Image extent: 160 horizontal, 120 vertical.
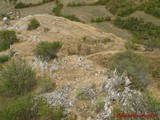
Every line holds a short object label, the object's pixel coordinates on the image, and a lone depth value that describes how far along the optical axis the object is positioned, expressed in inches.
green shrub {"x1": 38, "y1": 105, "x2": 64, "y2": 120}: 673.6
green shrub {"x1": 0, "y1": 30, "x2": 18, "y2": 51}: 1017.2
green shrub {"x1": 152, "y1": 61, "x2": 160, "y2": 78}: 816.3
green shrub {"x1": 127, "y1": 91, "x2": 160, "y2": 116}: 563.8
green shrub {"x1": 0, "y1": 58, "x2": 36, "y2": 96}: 792.3
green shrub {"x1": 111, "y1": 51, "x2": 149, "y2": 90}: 693.9
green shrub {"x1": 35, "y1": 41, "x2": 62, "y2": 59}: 880.3
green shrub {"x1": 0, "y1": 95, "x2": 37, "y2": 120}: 689.0
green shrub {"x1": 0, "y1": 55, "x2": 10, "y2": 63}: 939.4
